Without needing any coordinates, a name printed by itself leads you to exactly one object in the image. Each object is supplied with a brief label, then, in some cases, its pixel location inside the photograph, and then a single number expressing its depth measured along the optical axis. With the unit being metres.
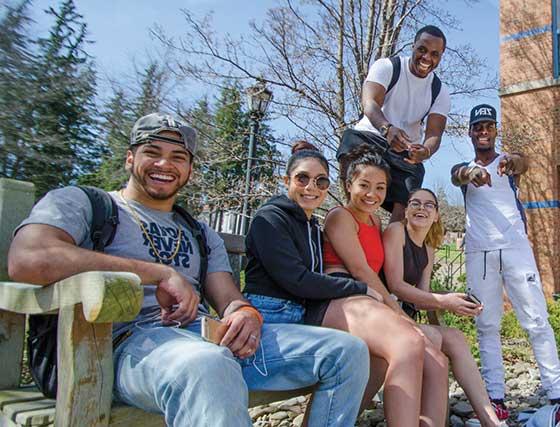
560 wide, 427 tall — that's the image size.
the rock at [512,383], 4.08
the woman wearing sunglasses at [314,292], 1.98
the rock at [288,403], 3.29
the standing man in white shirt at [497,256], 3.22
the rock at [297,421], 3.07
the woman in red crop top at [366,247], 2.19
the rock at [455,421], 3.03
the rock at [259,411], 3.23
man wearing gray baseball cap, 1.43
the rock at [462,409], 3.14
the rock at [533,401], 3.58
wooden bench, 1.29
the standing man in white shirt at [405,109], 2.97
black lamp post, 7.57
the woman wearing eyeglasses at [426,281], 2.54
